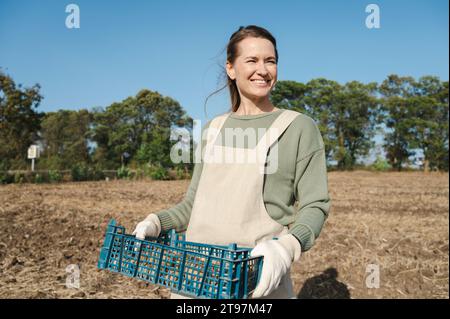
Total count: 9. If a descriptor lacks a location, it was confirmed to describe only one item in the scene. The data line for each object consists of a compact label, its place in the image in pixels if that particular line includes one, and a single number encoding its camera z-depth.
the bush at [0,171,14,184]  9.78
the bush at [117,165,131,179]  16.50
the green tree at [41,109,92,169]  16.05
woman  1.39
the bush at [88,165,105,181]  15.33
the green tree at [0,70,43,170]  7.65
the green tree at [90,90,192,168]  14.15
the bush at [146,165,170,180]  15.93
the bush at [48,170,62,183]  13.12
